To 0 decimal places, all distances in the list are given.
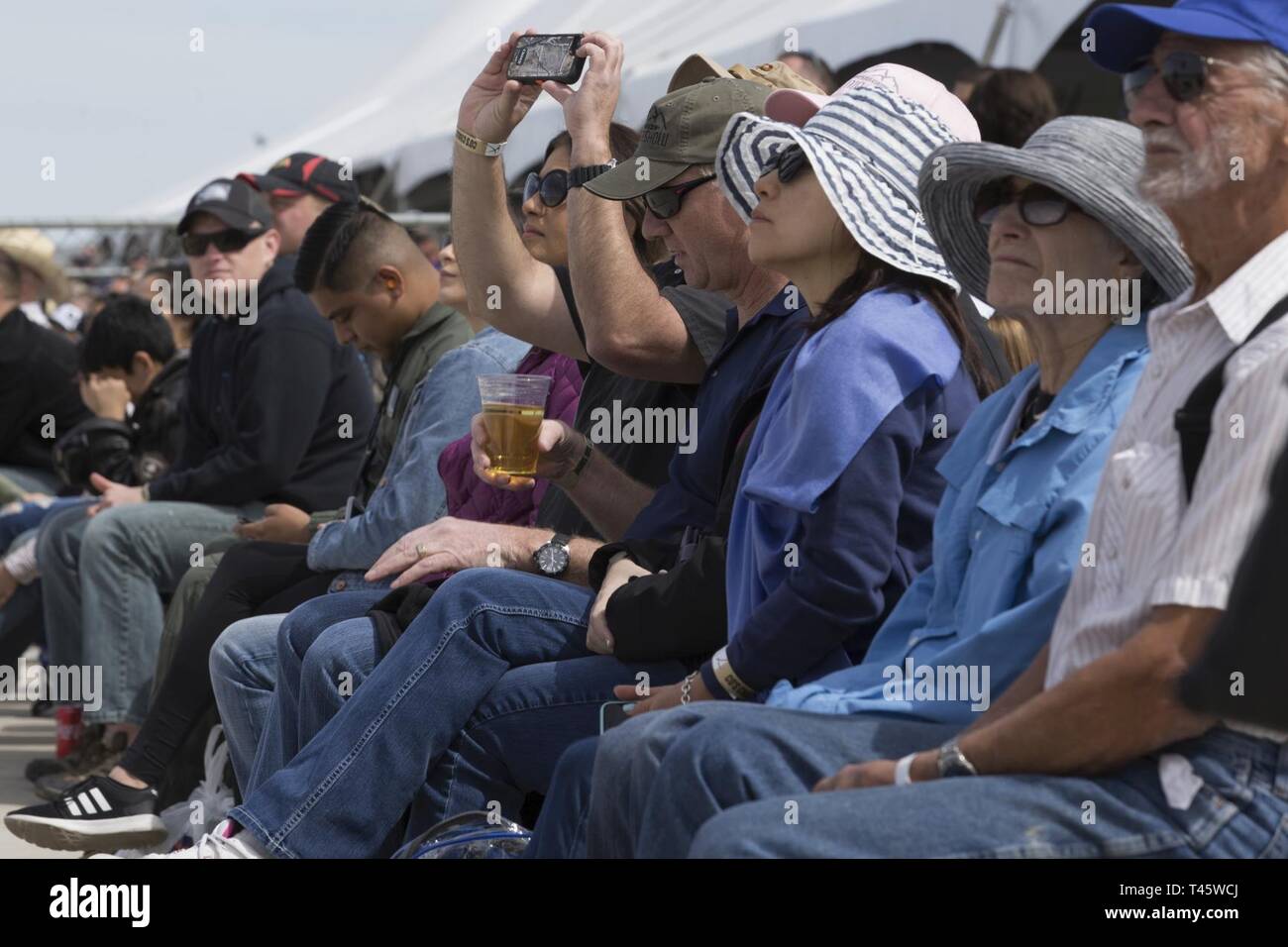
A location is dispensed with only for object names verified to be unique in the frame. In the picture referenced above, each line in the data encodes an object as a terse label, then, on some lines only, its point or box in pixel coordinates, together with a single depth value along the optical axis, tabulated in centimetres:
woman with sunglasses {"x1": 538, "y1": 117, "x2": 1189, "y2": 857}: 245
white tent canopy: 818
